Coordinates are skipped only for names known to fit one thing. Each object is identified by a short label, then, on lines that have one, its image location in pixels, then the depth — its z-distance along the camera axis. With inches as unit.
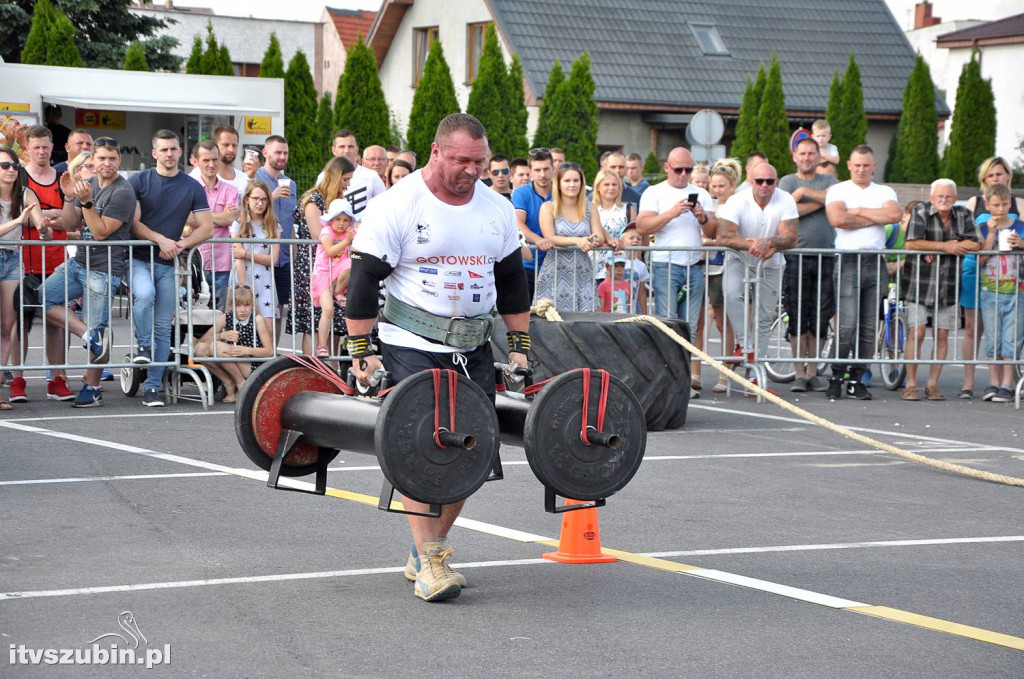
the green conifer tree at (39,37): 1221.7
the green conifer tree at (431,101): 1397.6
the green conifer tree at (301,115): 1387.8
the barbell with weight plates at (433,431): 227.3
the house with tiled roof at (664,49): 1696.6
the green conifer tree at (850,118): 1684.3
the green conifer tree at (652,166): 1581.0
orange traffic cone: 272.5
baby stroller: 479.8
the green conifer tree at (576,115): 1475.1
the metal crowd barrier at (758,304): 495.5
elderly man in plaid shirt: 532.4
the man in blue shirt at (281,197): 509.0
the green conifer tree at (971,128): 1770.4
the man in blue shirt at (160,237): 475.5
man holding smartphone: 525.3
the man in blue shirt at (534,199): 514.3
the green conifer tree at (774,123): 1589.6
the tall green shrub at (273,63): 1418.6
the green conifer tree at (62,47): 1209.4
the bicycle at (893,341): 546.6
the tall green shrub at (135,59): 1279.5
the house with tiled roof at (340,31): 2460.6
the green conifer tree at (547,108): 1486.2
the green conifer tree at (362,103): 1359.5
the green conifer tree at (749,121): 1605.6
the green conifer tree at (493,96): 1439.5
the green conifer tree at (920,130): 1763.0
